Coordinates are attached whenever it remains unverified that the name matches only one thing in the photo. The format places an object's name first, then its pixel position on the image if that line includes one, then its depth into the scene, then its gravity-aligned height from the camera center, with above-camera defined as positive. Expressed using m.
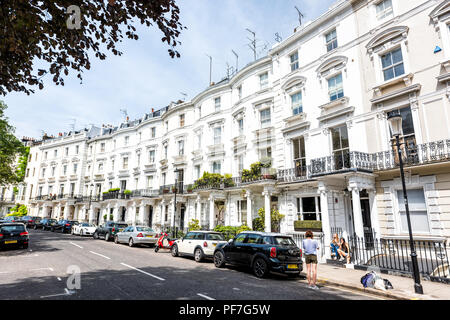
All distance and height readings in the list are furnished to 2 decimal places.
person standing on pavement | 9.00 -1.21
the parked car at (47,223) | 33.72 -0.62
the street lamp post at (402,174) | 8.23 +1.42
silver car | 19.41 -1.27
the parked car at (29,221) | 37.41 -0.40
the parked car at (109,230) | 22.91 -0.99
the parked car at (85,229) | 27.47 -1.09
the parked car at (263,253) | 9.91 -1.36
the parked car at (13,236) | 15.63 -1.01
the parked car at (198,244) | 13.45 -1.32
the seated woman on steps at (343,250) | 12.54 -1.50
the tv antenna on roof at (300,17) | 21.16 +15.49
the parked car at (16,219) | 36.78 -0.13
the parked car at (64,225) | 31.20 -0.86
